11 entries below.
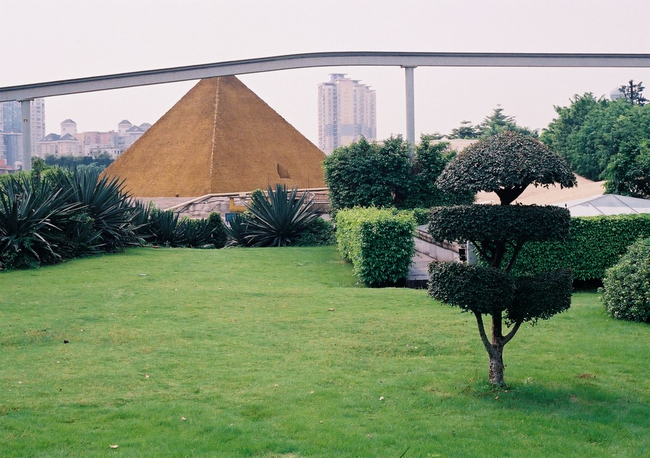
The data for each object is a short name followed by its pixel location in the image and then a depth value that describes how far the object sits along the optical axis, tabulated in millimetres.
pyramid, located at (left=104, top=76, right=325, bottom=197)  52000
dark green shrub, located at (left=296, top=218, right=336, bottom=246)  19438
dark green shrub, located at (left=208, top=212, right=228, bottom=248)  21234
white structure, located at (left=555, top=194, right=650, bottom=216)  14484
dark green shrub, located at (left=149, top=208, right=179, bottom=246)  19078
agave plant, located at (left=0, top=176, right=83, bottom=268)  12703
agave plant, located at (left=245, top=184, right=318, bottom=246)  19219
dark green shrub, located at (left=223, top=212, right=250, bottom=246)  19797
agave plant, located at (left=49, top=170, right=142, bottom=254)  14641
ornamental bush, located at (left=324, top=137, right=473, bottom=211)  22570
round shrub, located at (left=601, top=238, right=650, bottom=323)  8766
